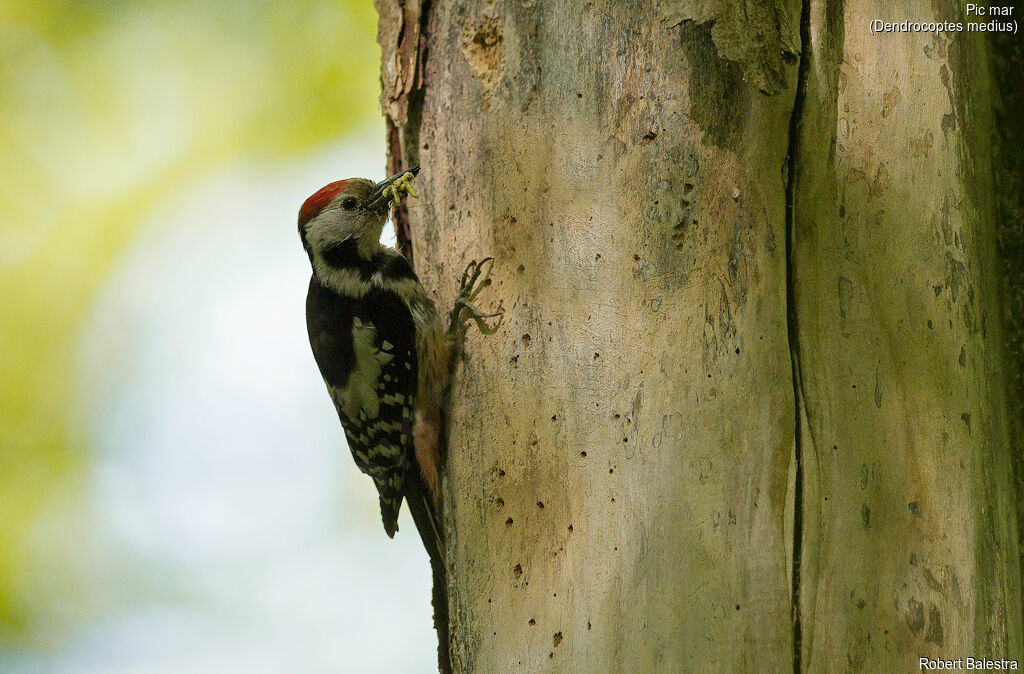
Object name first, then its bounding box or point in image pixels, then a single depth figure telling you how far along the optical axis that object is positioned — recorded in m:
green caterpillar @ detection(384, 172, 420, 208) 4.70
